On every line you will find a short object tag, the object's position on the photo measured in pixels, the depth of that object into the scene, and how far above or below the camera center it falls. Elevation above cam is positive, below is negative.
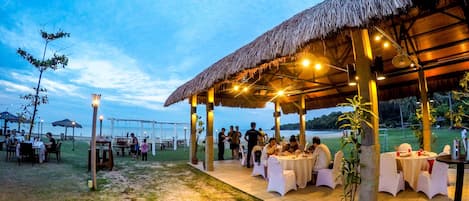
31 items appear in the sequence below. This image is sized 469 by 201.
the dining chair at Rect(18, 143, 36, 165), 8.98 -0.66
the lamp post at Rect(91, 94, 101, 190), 5.66 -0.21
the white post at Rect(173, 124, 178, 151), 16.63 -0.86
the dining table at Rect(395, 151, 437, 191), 4.90 -0.73
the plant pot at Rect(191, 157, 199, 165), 9.30 -1.10
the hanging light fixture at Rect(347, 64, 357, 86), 4.11 +0.74
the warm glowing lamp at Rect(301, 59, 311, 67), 6.01 +1.41
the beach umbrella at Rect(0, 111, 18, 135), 15.63 +0.79
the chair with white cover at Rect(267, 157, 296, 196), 4.99 -0.95
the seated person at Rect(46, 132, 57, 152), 10.05 -0.58
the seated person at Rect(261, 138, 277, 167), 6.57 -0.60
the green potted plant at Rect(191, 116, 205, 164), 9.33 -0.08
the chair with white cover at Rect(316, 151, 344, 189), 5.31 -0.95
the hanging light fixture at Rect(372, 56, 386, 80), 3.46 +0.74
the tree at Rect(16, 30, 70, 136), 12.48 +3.04
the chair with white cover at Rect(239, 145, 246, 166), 8.86 -0.99
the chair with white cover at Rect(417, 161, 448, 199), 4.48 -0.91
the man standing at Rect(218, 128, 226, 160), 10.76 -0.73
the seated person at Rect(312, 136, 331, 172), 5.61 -0.64
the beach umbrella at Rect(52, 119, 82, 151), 18.20 +0.40
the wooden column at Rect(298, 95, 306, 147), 10.82 +0.36
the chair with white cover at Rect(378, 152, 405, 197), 4.65 -0.85
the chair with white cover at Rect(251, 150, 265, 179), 6.66 -1.04
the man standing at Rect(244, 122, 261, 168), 8.73 -0.29
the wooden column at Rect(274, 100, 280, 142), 11.75 +0.41
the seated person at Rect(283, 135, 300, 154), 6.56 -0.48
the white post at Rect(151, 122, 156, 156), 13.64 -0.28
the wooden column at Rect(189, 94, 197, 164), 9.34 -0.05
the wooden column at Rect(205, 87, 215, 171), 7.83 -0.21
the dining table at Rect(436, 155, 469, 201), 3.05 -0.52
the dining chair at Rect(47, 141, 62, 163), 9.98 -0.76
